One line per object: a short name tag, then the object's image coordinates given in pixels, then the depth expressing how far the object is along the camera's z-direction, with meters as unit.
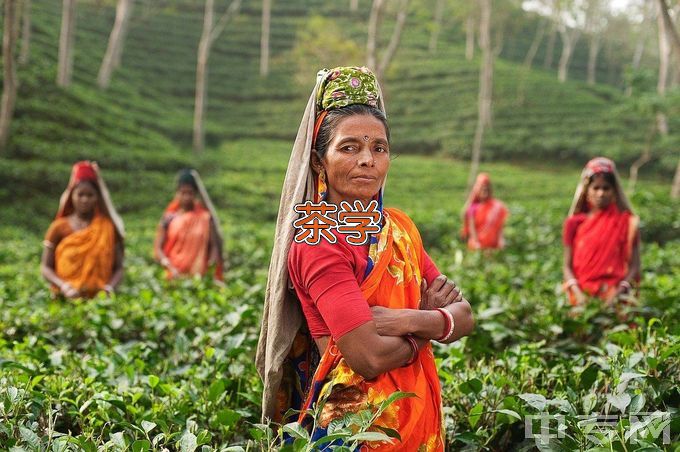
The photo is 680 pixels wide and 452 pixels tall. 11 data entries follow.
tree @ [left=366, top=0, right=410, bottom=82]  12.52
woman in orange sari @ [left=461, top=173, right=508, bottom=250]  8.60
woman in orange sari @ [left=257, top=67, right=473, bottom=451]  1.57
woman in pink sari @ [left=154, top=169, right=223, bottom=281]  5.99
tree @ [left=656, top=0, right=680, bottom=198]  6.57
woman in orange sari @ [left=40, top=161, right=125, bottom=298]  4.84
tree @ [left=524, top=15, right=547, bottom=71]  42.94
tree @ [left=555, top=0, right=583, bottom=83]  20.09
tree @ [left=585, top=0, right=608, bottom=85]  38.62
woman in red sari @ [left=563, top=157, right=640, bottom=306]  4.27
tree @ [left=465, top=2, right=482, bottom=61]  33.88
